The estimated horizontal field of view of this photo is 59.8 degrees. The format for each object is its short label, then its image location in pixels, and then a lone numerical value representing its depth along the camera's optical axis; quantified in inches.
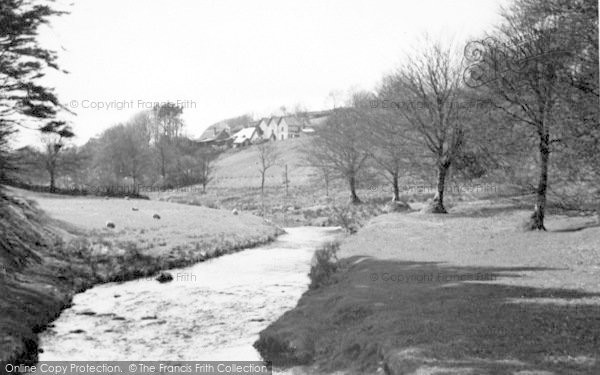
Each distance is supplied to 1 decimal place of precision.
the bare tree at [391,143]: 1872.5
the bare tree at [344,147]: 2534.4
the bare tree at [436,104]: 1710.1
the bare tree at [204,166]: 3629.4
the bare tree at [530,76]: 935.0
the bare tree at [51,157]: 2802.7
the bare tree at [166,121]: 5241.1
